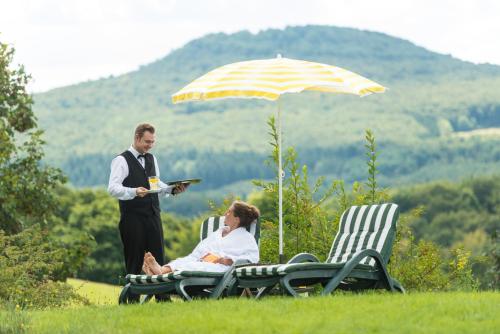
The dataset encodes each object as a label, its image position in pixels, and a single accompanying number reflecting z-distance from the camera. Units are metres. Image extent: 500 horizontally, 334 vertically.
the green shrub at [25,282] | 19.88
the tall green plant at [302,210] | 19.35
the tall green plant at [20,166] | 35.49
